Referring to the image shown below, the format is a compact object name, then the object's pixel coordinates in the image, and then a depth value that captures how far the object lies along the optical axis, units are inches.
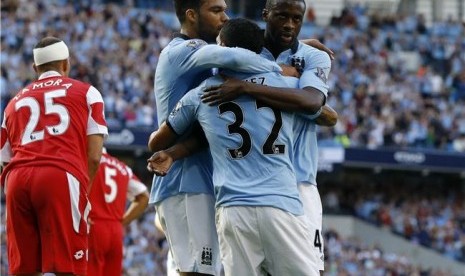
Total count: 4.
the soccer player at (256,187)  523.2
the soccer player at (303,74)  557.6
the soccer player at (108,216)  868.0
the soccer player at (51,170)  636.7
